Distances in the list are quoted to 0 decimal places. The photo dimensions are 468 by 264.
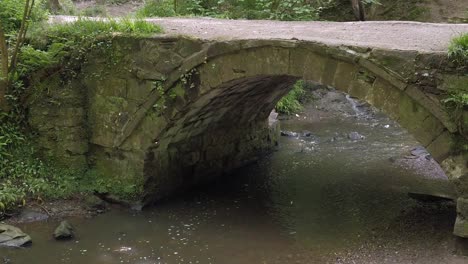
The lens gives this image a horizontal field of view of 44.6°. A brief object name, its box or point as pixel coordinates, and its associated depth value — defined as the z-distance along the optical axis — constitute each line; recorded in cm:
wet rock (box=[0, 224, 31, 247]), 731
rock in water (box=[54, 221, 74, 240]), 758
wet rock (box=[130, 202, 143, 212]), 869
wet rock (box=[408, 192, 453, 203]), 841
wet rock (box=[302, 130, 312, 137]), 1347
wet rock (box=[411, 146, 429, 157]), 1155
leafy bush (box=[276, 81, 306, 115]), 1510
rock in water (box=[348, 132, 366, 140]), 1307
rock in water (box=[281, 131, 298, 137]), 1355
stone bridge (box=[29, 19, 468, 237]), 639
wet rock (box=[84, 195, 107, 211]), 860
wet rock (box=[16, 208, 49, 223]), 813
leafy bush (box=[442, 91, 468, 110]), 603
